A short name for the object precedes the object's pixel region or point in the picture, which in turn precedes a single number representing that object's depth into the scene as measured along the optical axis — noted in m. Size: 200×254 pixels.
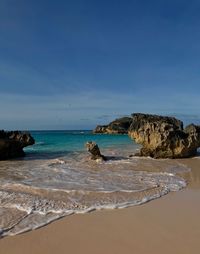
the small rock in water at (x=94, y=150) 13.30
